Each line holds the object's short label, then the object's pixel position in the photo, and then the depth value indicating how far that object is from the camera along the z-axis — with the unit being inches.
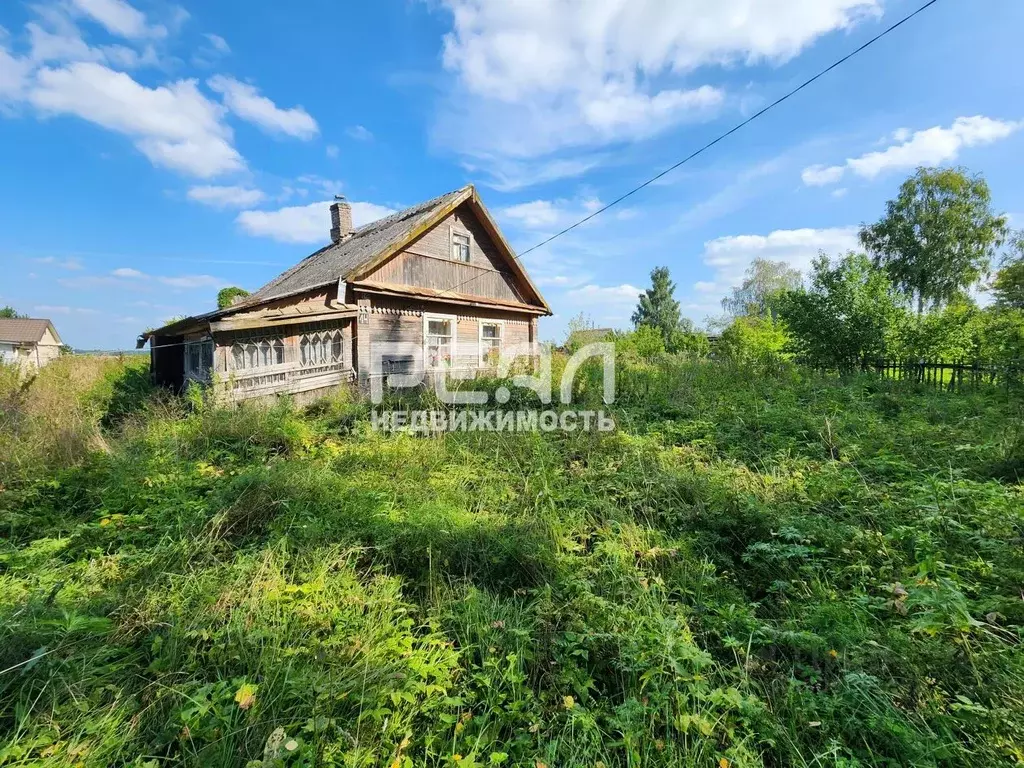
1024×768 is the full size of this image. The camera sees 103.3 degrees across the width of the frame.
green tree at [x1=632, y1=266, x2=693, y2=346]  1283.2
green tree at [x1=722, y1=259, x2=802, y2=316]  1371.8
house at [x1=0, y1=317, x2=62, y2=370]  1158.9
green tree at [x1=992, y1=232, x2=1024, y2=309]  676.7
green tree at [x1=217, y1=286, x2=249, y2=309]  749.9
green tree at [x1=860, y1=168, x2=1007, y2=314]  792.9
